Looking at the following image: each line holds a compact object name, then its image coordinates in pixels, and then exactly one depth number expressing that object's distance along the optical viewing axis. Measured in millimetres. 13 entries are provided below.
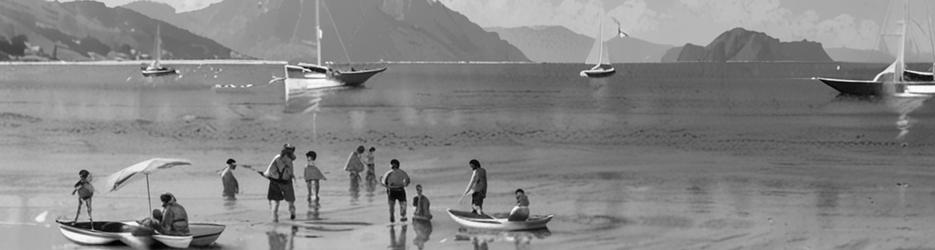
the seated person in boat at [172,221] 22734
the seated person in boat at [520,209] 25250
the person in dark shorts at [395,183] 26172
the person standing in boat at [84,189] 25281
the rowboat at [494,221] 25234
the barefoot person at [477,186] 26234
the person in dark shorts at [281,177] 26000
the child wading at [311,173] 28438
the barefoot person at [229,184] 31781
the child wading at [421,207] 26719
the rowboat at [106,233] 22875
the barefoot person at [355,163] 34544
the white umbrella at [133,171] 23780
